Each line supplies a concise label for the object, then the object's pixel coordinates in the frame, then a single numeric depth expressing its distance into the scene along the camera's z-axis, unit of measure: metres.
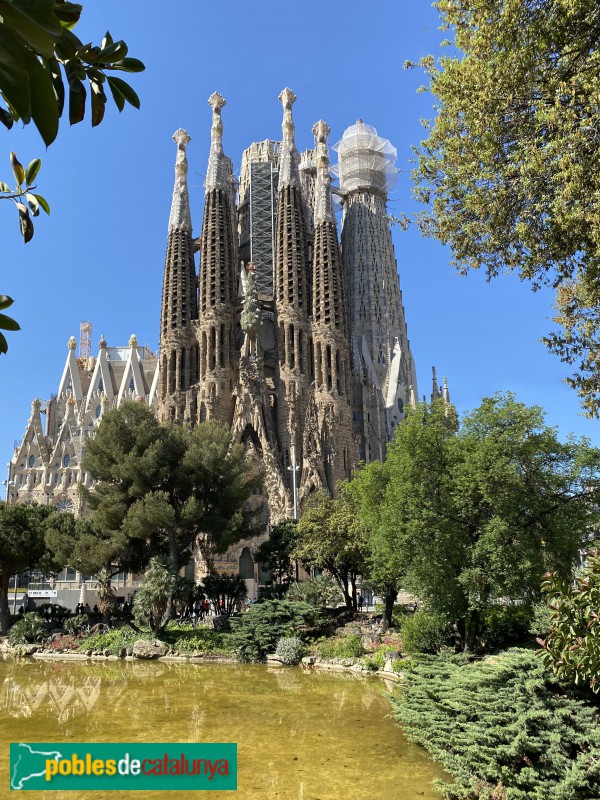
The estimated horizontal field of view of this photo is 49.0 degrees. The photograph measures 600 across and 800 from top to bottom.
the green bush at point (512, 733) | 8.29
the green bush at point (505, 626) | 16.14
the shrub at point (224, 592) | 30.64
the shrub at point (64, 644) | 25.39
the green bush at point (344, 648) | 21.66
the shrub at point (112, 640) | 24.78
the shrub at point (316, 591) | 25.91
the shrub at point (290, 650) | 21.92
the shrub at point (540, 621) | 13.96
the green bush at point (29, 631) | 26.55
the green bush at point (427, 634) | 16.97
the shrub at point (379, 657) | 19.98
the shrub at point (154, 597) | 25.61
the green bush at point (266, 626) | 22.94
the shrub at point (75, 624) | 27.34
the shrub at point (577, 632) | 8.34
